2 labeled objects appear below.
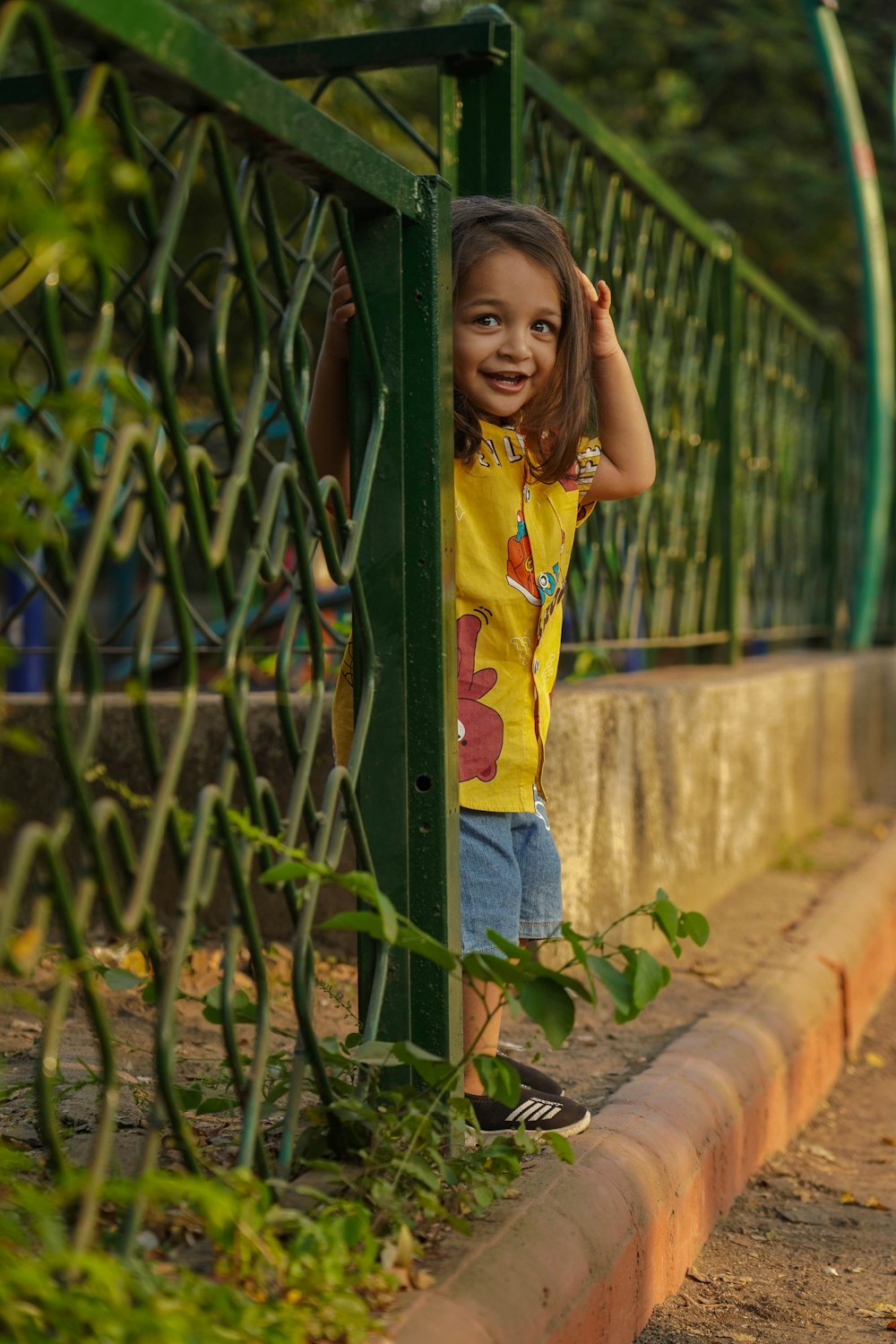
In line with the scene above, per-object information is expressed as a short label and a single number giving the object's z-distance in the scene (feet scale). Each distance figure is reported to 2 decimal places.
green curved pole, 24.09
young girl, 7.78
